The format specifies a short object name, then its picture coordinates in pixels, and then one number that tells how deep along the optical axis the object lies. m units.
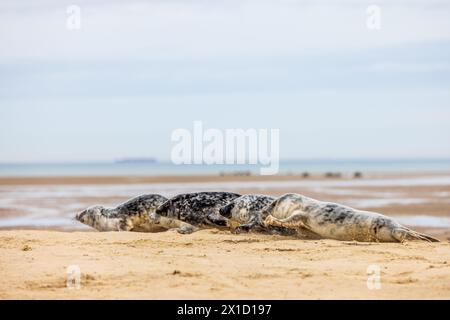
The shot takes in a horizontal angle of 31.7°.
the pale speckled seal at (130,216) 14.02
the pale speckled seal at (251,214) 12.25
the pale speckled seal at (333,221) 11.34
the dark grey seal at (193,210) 13.28
